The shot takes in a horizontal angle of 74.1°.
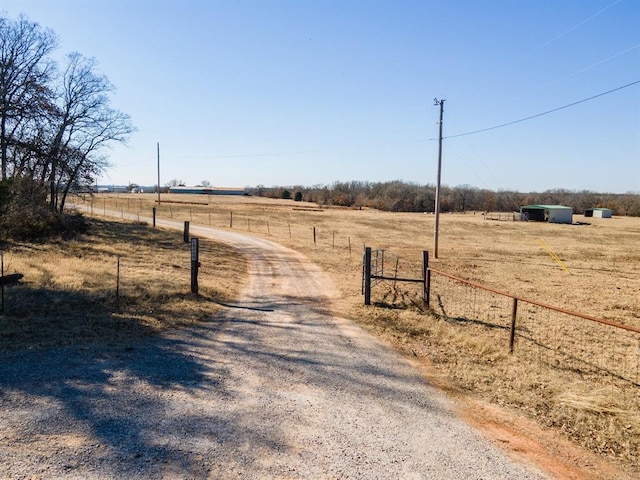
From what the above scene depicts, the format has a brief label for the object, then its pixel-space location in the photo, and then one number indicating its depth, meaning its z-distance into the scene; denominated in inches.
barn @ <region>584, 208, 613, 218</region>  3715.6
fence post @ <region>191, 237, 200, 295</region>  512.4
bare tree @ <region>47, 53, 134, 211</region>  1120.8
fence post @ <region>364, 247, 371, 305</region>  491.3
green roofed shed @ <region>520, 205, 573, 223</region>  2982.3
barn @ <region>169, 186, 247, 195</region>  6230.3
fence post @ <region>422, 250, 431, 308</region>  501.0
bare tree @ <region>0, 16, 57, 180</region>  1003.9
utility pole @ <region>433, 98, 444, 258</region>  1037.2
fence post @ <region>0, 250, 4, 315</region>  384.6
